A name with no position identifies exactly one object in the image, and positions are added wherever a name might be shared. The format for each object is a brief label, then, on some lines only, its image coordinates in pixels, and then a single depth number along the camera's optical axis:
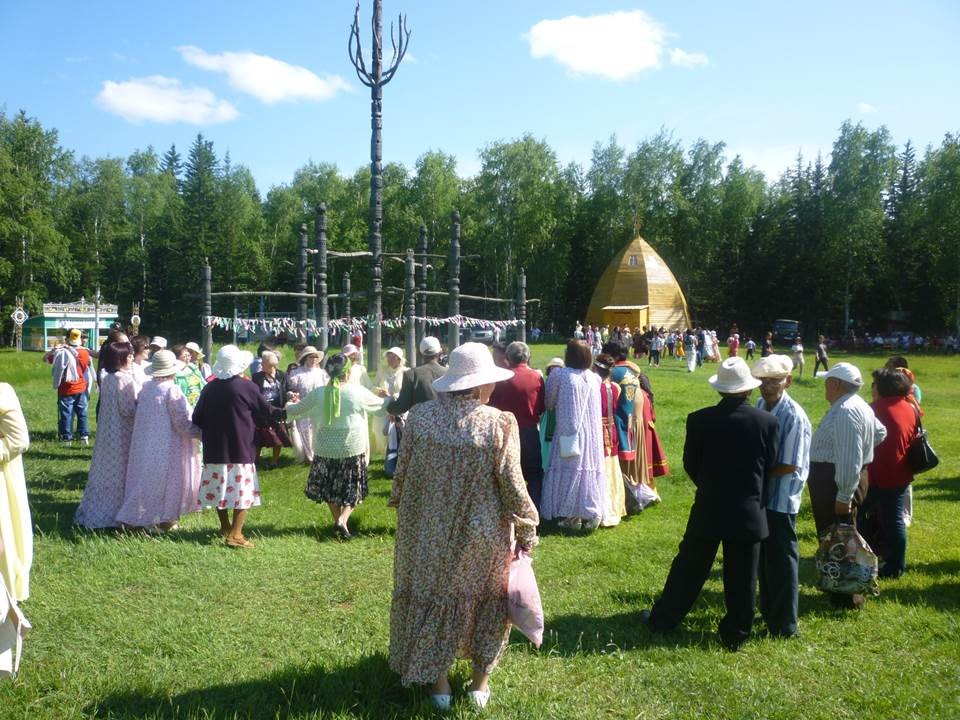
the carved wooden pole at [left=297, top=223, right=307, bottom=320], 15.29
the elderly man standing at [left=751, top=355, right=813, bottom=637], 4.89
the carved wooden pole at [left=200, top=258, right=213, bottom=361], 12.56
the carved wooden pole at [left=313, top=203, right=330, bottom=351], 13.65
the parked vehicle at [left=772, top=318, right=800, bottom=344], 46.28
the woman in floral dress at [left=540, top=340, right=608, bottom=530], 7.43
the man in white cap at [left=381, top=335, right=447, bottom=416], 7.61
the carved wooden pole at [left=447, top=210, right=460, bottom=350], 15.41
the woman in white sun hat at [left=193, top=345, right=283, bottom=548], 6.90
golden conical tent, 45.88
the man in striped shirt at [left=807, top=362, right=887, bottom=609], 5.24
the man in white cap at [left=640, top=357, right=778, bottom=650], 4.65
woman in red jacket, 5.94
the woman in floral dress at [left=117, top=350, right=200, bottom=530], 7.12
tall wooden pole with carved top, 12.87
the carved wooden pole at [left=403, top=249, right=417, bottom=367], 14.16
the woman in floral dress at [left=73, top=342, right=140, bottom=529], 7.29
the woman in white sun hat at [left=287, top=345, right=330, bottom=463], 10.14
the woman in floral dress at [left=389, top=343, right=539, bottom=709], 3.76
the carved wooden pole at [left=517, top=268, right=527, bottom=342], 15.98
